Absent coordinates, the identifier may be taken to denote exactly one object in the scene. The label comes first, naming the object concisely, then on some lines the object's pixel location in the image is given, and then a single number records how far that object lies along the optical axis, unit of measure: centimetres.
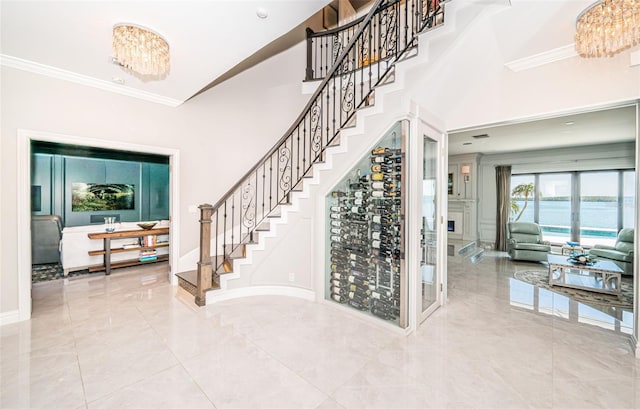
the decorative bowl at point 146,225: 521
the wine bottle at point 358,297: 299
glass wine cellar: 271
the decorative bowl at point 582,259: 440
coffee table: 377
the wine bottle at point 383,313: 275
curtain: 727
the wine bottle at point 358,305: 299
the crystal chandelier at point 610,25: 185
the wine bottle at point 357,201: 302
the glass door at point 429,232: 288
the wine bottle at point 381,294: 281
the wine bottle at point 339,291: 318
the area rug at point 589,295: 344
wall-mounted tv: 652
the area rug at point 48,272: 443
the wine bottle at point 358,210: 300
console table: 464
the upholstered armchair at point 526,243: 562
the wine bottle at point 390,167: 270
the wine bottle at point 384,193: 273
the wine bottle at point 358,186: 300
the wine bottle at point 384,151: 272
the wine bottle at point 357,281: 301
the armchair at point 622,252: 467
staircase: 338
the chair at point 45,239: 524
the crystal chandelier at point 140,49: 227
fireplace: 789
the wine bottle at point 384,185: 273
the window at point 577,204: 625
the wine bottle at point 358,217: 300
